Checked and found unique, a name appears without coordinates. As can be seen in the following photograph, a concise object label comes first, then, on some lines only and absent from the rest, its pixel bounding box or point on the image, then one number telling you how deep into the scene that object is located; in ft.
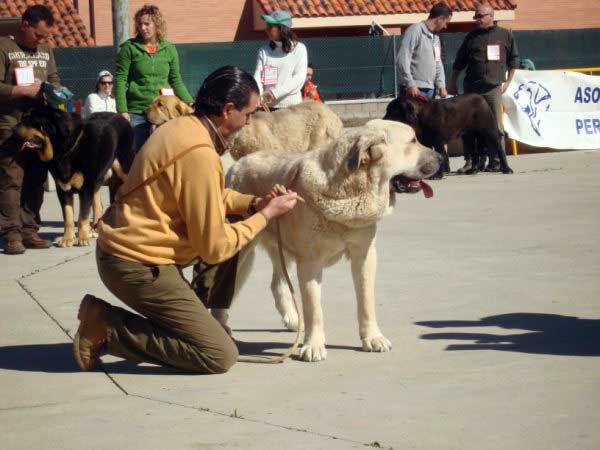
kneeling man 17.31
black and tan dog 32.19
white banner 56.90
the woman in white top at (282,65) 33.91
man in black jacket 48.42
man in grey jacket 46.32
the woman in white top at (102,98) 49.44
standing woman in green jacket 34.81
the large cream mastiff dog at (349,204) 18.10
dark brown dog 46.96
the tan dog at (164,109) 34.27
